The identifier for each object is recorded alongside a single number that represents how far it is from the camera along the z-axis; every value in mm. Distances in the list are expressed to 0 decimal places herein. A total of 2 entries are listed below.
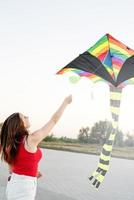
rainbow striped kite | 4484
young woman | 2732
